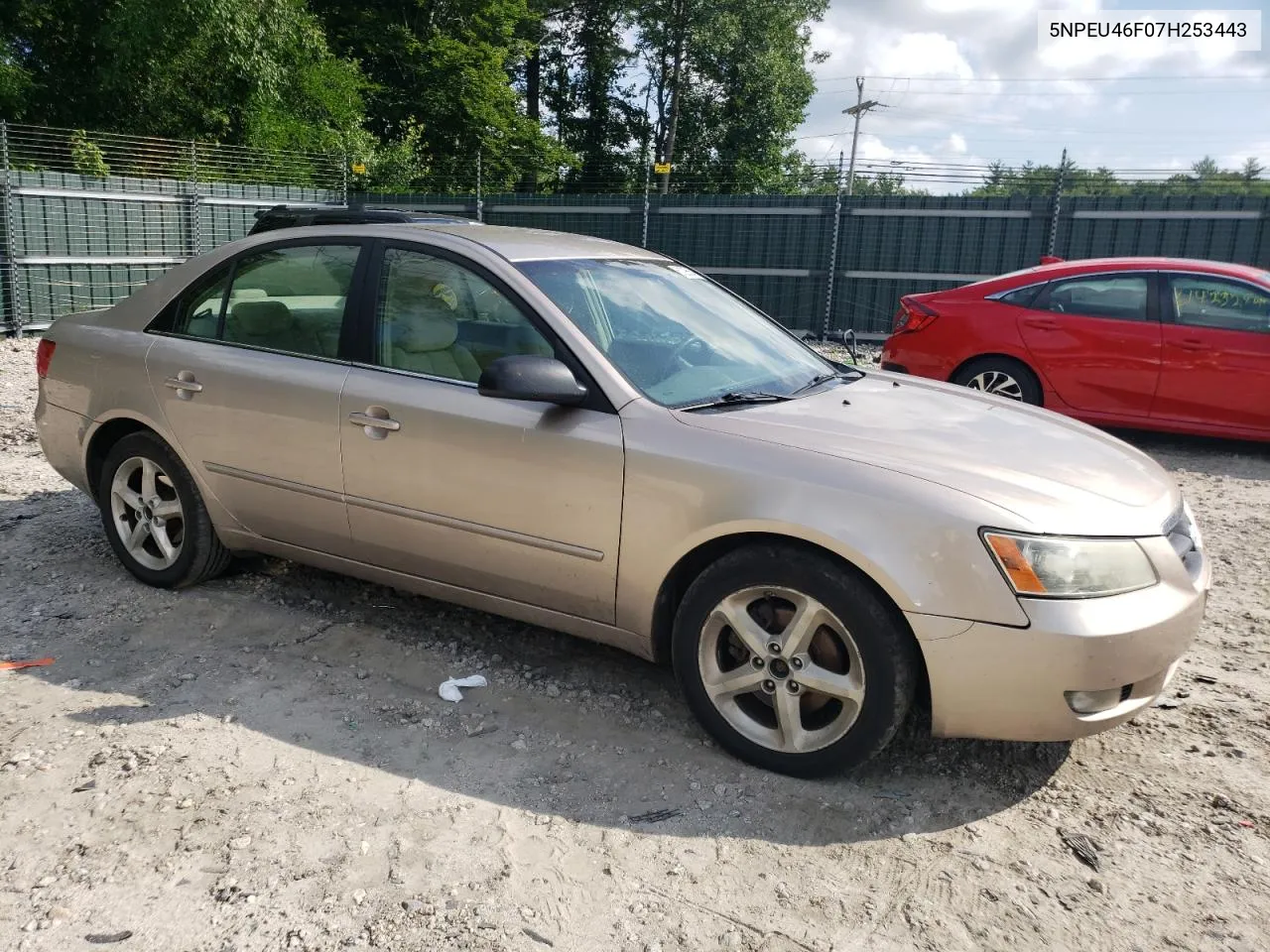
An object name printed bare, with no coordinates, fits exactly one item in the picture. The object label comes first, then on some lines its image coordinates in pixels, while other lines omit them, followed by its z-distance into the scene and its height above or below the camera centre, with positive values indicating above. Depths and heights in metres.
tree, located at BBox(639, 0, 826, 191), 34.62 +5.68
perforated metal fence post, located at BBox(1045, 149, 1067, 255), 13.37 +0.78
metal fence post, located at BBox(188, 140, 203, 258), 15.22 +0.02
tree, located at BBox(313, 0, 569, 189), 31.34 +4.70
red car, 7.41 -0.57
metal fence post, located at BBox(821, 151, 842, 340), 14.45 -0.14
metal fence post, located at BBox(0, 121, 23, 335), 12.29 -0.47
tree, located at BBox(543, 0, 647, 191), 36.88 +5.54
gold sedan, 2.77 -0.76
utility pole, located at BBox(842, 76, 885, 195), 53.66 +7.79
